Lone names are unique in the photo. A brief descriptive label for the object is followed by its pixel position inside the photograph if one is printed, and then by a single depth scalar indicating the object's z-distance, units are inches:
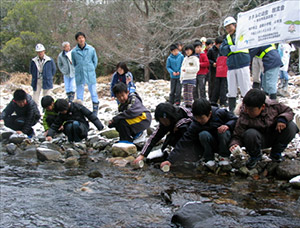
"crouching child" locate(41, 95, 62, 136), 186.7
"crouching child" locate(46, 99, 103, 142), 189.3
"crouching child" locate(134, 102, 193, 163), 136.0
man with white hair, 271.0
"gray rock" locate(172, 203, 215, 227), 86.4
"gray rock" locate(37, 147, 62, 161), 168.2
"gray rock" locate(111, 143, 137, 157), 168.1
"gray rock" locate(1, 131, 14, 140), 218.9
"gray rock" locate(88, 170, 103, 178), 139.0
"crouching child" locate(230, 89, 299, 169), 116.5
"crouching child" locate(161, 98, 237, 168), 127.3
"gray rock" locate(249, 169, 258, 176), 127.6
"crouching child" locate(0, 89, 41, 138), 209.0
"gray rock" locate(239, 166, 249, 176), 127.5
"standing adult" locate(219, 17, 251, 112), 188.4
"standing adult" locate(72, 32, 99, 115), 244.8
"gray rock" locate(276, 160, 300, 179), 118.1
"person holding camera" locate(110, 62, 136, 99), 223.8
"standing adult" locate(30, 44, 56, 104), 276.4
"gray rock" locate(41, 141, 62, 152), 185.9
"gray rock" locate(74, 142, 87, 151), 191.2
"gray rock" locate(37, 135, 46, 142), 214.4
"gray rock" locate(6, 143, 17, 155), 188.1
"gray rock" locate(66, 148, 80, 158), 177.6
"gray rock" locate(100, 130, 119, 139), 207.0
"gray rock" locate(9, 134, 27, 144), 208.1
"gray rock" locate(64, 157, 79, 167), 161.5
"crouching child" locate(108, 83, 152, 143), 170.2
